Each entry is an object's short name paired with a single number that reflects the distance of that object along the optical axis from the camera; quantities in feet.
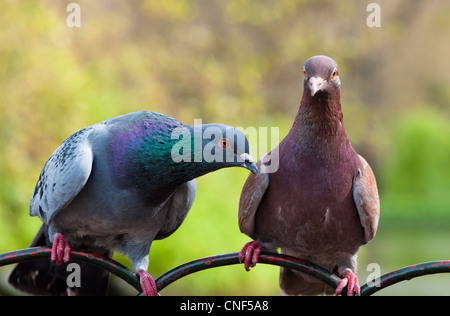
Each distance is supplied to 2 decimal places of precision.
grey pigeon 6.59
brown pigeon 6.71
